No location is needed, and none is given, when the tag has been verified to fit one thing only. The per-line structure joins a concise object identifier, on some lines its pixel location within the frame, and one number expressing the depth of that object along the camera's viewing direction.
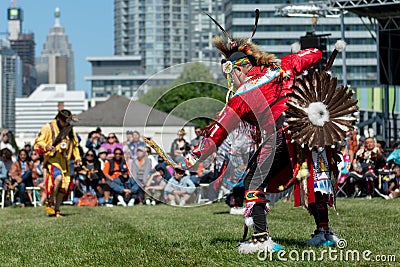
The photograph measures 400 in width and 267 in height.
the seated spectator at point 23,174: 20.56
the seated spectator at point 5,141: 22.88
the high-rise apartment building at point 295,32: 136.88
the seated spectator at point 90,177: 20.55
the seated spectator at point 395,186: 18.52
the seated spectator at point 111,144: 21.00
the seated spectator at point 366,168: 19.22
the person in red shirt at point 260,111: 7.62
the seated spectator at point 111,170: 20.27
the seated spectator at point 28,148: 21.76
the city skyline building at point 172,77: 179.90
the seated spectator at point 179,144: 16.77
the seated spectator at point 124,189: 20.16
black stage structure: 27.38
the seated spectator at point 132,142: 15.36
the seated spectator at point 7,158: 21.00
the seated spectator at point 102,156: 20.97
